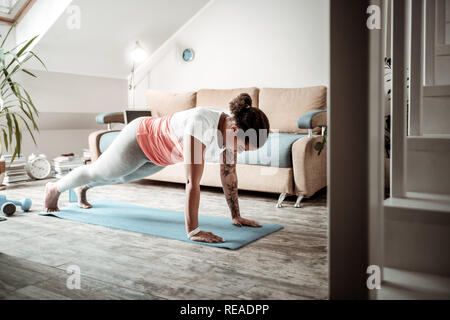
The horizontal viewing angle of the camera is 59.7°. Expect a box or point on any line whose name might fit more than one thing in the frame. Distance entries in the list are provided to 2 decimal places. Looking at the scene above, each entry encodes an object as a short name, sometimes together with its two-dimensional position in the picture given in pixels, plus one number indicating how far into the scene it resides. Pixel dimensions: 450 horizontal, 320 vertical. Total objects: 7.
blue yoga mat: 2.12
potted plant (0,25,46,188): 3.92
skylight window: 3.93
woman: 1.97
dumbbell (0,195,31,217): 2.65
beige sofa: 2.87
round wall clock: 4.76
